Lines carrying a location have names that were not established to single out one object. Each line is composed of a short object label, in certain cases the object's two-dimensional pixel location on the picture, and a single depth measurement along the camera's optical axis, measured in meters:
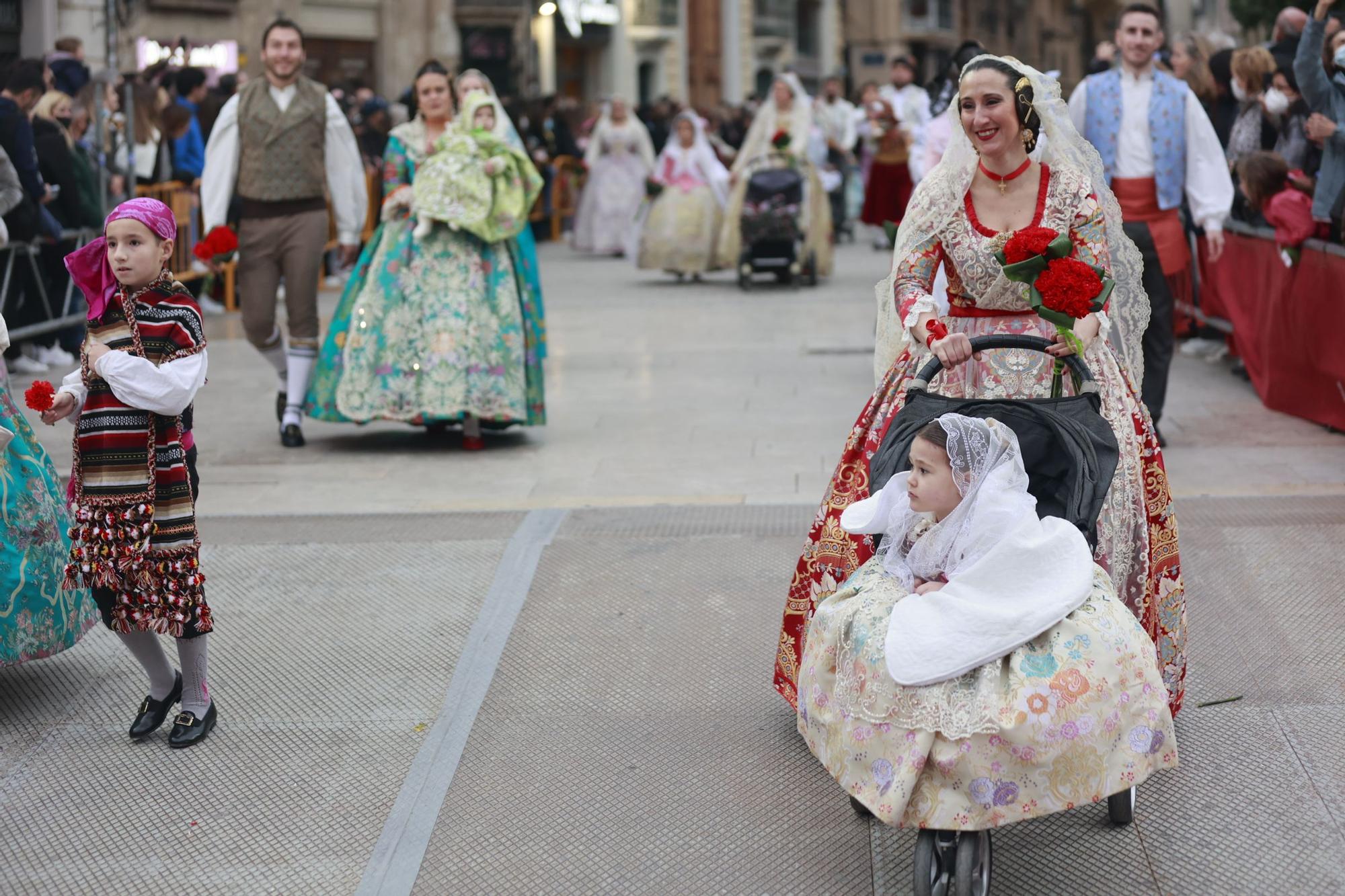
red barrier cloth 7.91
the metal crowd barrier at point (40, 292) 10.20
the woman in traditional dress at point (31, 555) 4.47
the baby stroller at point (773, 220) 15.33
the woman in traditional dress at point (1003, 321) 4.11
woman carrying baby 7.95
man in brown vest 8.12
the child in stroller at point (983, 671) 3.20
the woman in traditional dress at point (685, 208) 16.50
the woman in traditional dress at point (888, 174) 17.48
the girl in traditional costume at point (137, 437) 4.19
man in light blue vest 7.35
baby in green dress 7.83
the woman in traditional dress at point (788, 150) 15.44
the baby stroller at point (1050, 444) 3.57
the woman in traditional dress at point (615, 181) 20.67
